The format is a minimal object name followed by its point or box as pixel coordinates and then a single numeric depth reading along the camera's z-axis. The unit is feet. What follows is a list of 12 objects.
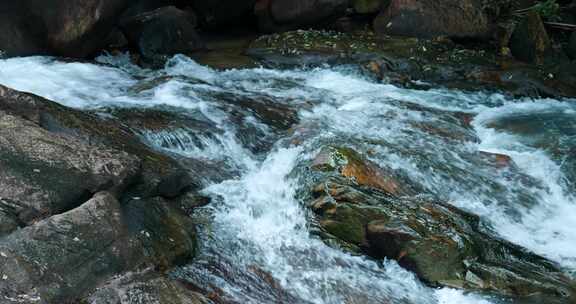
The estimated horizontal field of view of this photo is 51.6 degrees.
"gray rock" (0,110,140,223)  14.56
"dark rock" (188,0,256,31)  45.32
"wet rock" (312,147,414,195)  21.52
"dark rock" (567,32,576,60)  41.81
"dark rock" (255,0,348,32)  44.50
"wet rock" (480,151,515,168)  26.32
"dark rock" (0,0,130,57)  30.96
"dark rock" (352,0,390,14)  46.55
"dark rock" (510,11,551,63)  41.42
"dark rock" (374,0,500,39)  43.45
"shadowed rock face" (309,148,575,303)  18.16
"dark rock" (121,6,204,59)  38.45
